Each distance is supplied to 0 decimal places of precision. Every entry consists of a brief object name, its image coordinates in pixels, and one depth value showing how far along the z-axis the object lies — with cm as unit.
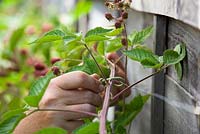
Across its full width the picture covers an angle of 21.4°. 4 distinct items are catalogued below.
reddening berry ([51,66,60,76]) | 59
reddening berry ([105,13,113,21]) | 56
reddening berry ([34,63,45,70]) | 91
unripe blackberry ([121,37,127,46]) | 57
